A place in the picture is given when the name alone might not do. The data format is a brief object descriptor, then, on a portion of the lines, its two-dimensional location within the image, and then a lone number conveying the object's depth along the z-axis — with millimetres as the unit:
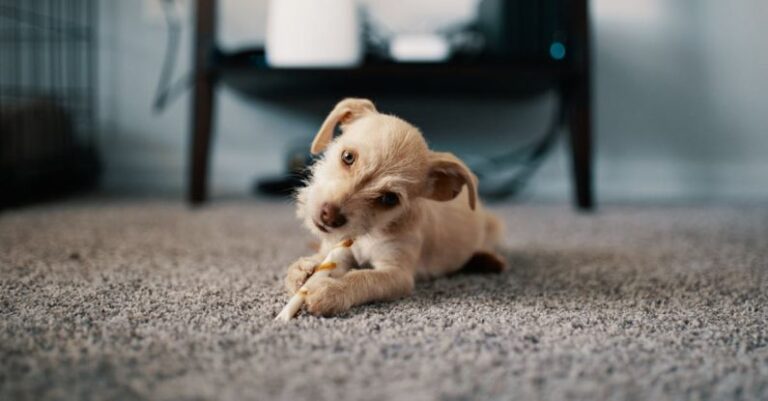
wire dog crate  1899
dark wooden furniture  1640
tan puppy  753
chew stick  697
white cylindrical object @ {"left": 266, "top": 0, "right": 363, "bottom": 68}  1578
